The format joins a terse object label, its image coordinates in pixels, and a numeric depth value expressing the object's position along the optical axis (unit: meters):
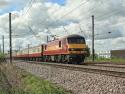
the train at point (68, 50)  17.81
